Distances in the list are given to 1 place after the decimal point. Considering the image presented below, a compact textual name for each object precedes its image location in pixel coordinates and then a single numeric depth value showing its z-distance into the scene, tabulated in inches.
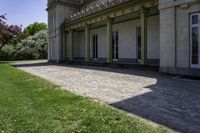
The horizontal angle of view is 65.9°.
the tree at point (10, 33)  830.2
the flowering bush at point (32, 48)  964.8
